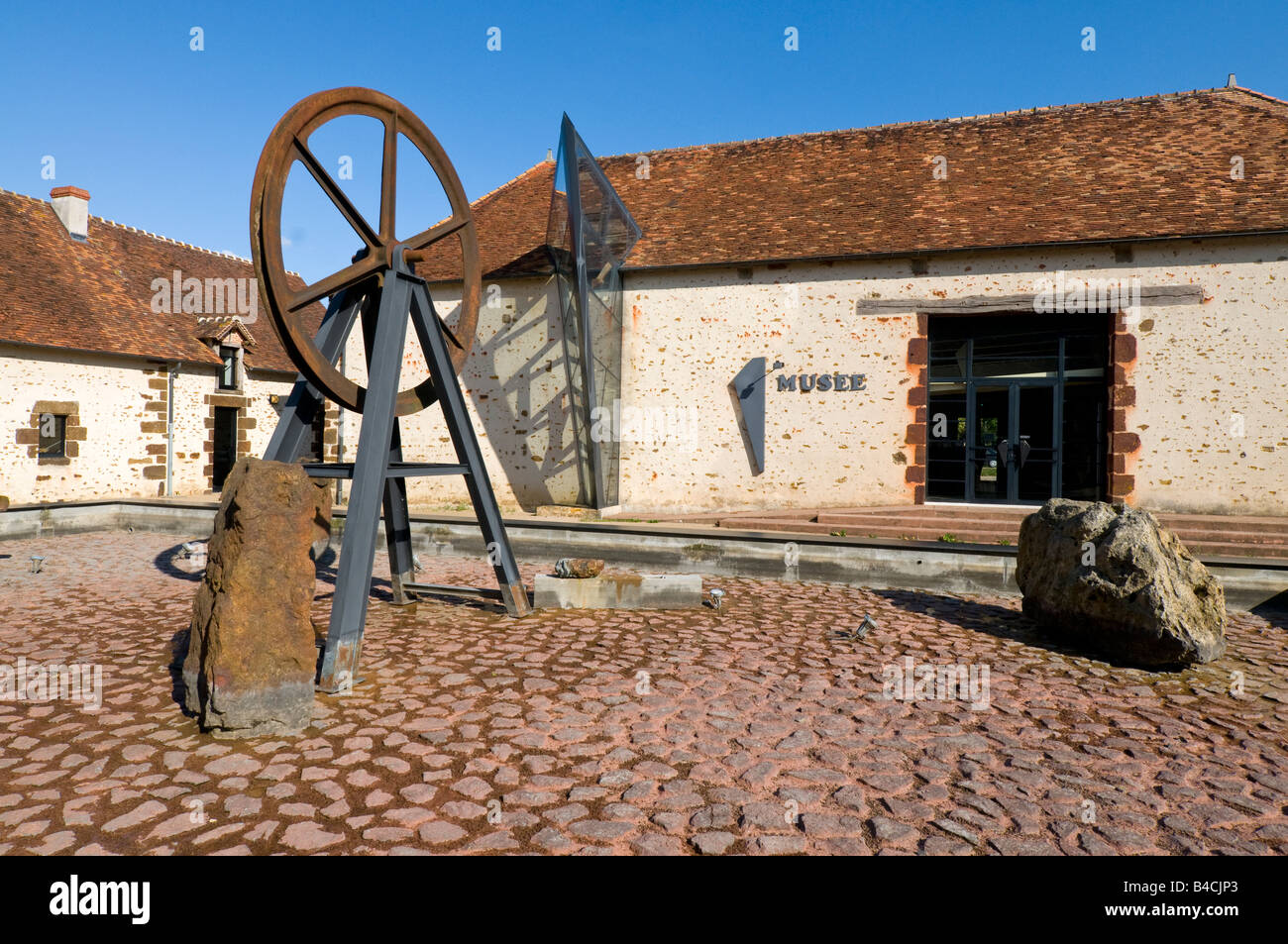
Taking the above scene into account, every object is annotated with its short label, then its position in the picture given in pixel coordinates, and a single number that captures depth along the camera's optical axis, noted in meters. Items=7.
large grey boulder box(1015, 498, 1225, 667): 5.08
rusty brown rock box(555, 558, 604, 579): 6.89
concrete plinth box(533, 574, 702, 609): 6.81
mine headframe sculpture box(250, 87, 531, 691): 4.84
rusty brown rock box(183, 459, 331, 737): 3.70
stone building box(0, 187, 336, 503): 14.88
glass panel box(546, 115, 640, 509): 11.66
